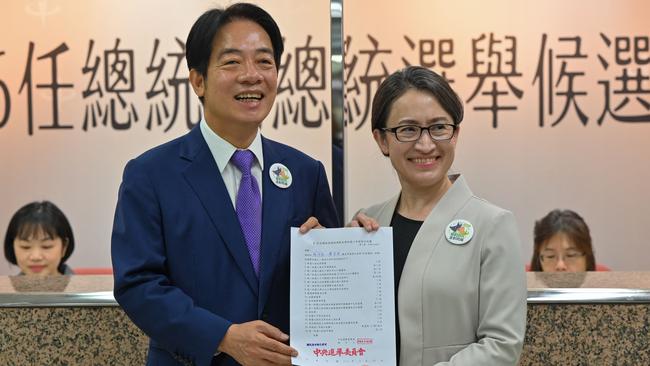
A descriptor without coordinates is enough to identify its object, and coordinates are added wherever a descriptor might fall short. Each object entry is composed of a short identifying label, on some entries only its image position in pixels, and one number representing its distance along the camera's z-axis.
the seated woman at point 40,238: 4.22
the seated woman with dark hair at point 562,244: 4.25
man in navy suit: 1.52
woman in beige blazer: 1.48
